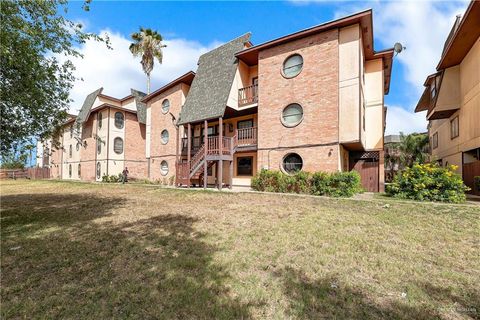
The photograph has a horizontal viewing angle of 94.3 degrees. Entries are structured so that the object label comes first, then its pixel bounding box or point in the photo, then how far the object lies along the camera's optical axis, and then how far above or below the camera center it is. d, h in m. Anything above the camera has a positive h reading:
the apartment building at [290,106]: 12.27 +3.93
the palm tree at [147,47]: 26.84 +14.37
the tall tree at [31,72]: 5.68 +2.76
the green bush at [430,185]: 9.51 -0.84
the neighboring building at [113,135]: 25.69 +3.67
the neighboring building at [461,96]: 12.18 +4.51
